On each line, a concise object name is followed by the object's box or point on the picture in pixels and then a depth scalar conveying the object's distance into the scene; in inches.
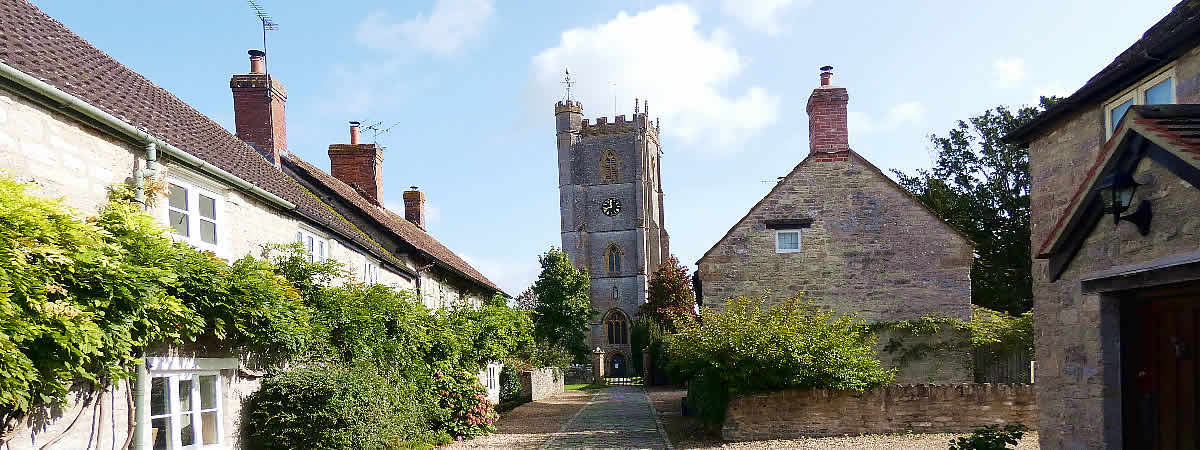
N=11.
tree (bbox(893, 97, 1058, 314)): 1378.0
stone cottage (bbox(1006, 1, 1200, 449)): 287.0
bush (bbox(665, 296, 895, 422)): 575.8
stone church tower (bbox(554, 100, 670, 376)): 2556.6
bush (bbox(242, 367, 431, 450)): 432.5
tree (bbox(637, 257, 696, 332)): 2051.4
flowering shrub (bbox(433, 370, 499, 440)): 642.8
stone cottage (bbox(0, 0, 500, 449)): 301.3
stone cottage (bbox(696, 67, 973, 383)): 768.9
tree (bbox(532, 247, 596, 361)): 2012.8
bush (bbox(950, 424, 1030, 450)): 320.2
